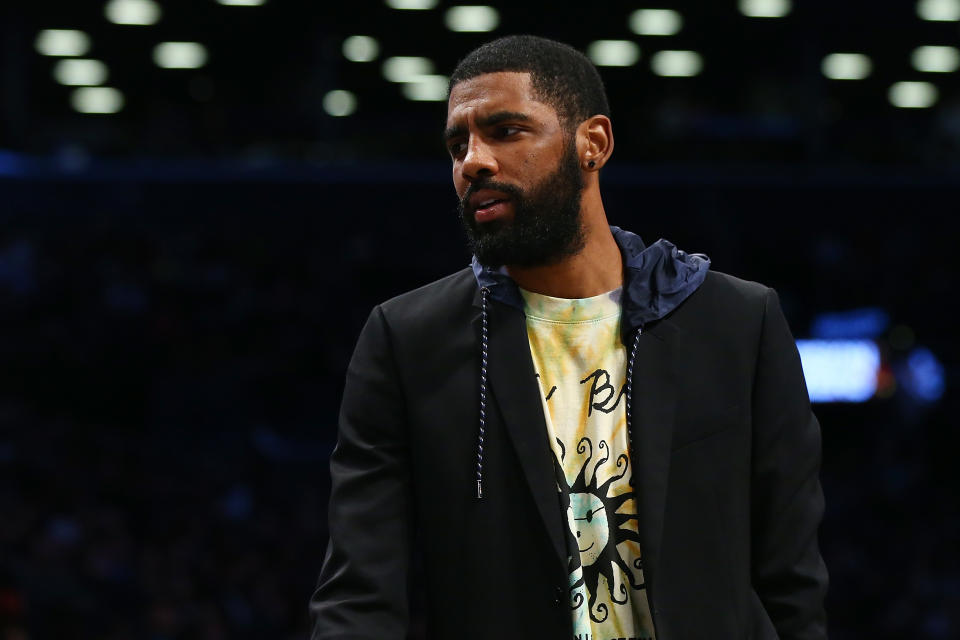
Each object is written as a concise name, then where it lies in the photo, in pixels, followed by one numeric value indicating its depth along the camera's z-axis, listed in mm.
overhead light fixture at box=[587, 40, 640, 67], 14125
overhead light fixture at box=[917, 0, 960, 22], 13211
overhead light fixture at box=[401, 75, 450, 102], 14234
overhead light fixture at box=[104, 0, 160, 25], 13023
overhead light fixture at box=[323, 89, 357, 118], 13664
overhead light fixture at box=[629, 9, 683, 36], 13453
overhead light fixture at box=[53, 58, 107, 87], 14133
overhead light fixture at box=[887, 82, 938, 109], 14992
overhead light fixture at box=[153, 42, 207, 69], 13883
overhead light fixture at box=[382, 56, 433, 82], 14234
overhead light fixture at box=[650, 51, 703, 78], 14328
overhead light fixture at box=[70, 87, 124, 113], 14016
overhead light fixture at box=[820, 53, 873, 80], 14484
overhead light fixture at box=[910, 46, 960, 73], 14364
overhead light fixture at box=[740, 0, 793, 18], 13375
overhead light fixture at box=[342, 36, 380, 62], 14078
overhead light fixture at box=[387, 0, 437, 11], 13367
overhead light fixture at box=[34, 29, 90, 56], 13750
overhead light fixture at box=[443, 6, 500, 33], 13523
